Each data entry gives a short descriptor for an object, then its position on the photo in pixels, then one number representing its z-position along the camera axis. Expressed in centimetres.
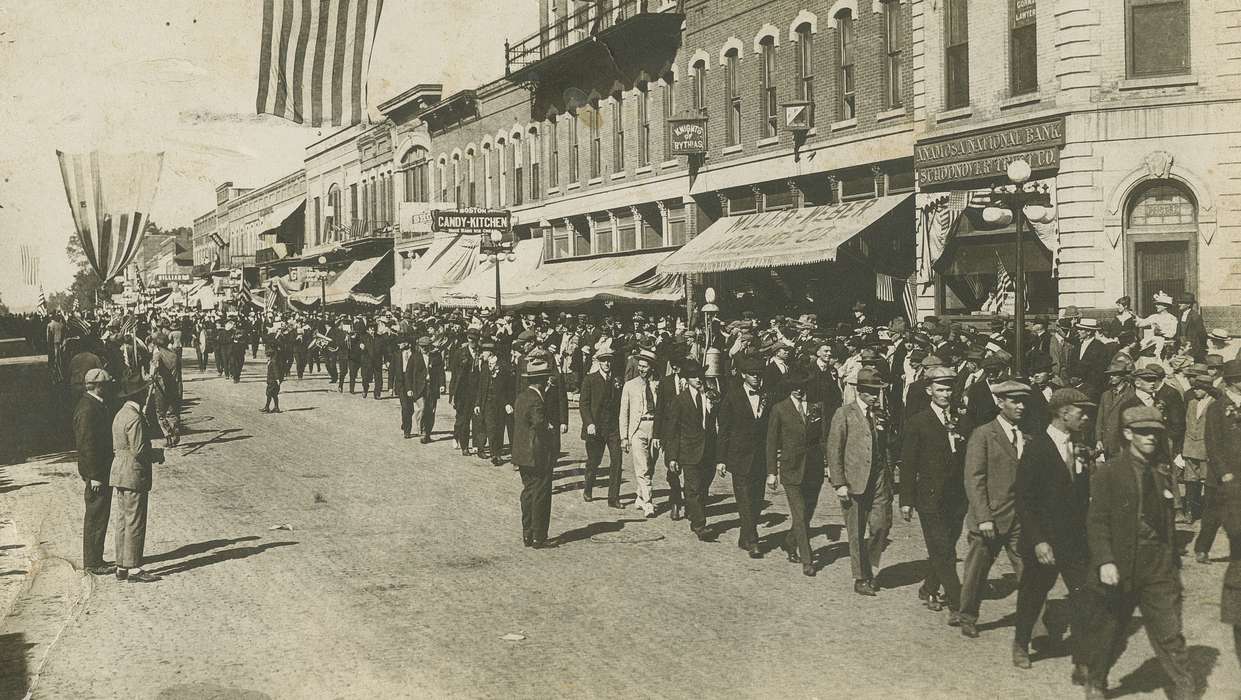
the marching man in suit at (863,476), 909
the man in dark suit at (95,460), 995
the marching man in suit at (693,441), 1155
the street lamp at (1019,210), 1427
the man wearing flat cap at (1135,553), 618
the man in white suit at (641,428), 1279
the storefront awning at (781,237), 2220
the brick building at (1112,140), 1738
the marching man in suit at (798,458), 978
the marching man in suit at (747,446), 1062
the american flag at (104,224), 1611
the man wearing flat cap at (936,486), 840
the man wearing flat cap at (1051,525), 692
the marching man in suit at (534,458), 1104
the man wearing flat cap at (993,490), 769
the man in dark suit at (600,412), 1377
